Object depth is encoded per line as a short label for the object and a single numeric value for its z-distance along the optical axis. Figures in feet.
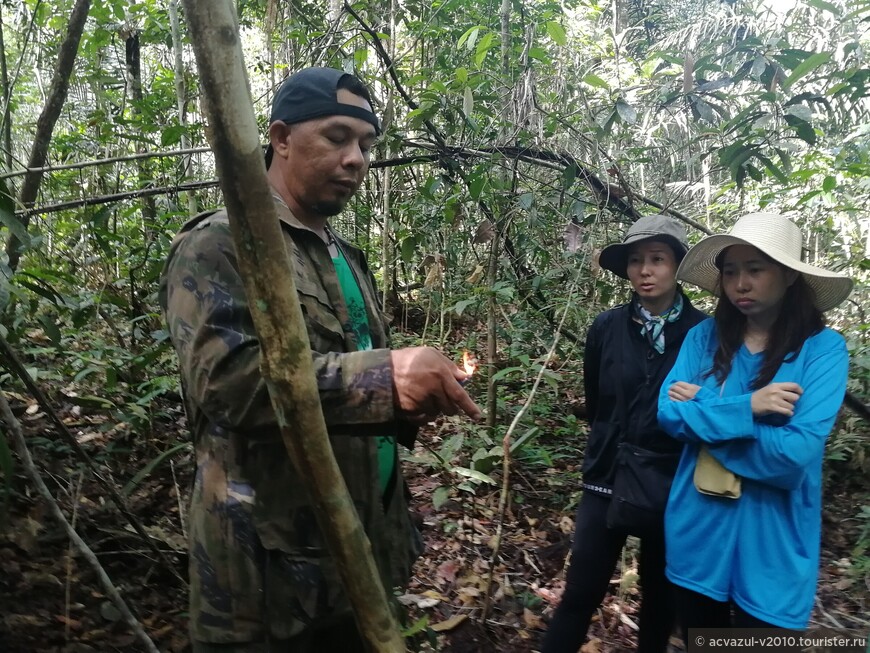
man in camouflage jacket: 3.17
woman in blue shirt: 5.74
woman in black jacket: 7.32
